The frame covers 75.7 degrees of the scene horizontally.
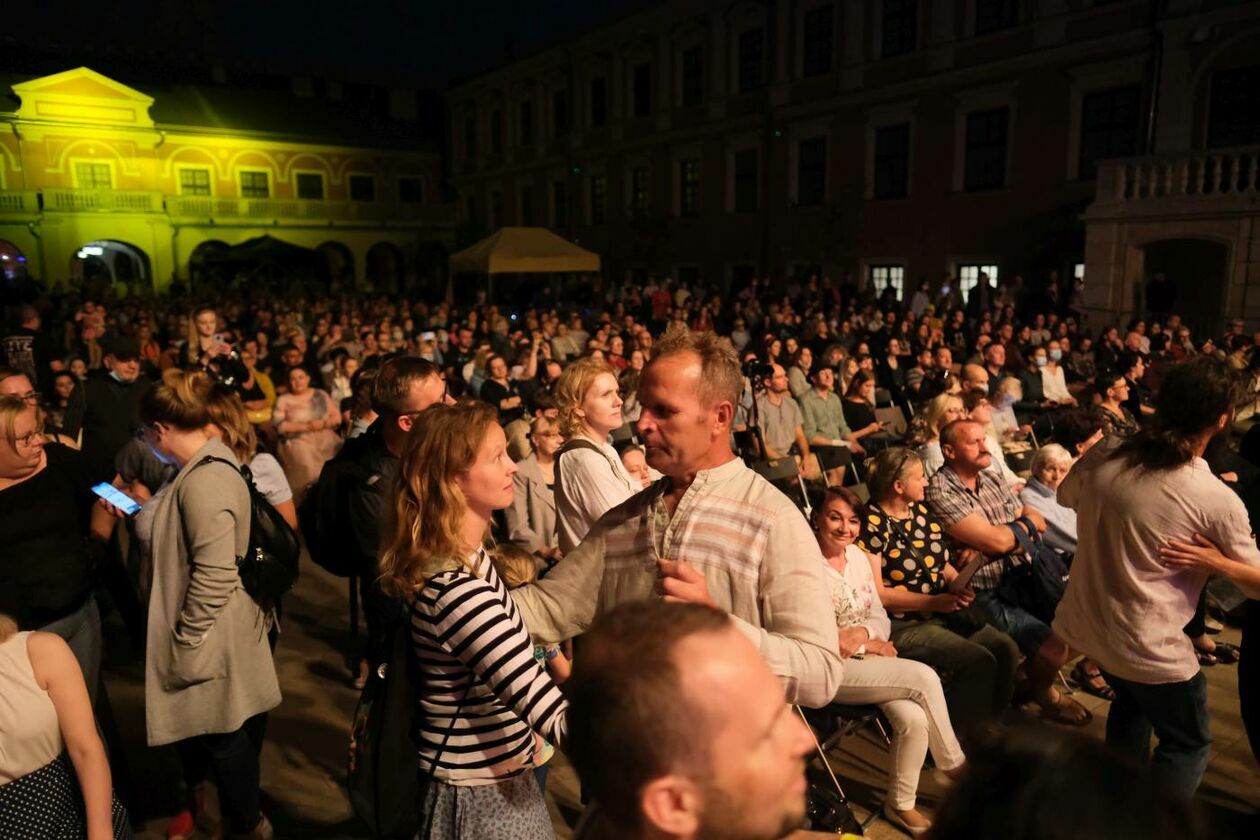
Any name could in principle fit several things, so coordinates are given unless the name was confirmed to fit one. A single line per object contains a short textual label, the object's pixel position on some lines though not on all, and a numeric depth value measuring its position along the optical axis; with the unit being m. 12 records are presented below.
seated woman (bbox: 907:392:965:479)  5.66
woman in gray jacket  2.76
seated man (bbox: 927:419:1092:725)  4.16
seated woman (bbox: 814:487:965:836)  3.41
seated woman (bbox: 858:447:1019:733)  3.87
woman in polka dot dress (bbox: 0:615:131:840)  2.09
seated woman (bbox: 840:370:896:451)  8.55
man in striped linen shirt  1.73
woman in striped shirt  1.91
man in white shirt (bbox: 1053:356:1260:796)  2.65
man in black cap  5.25
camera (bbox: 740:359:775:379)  7.27
